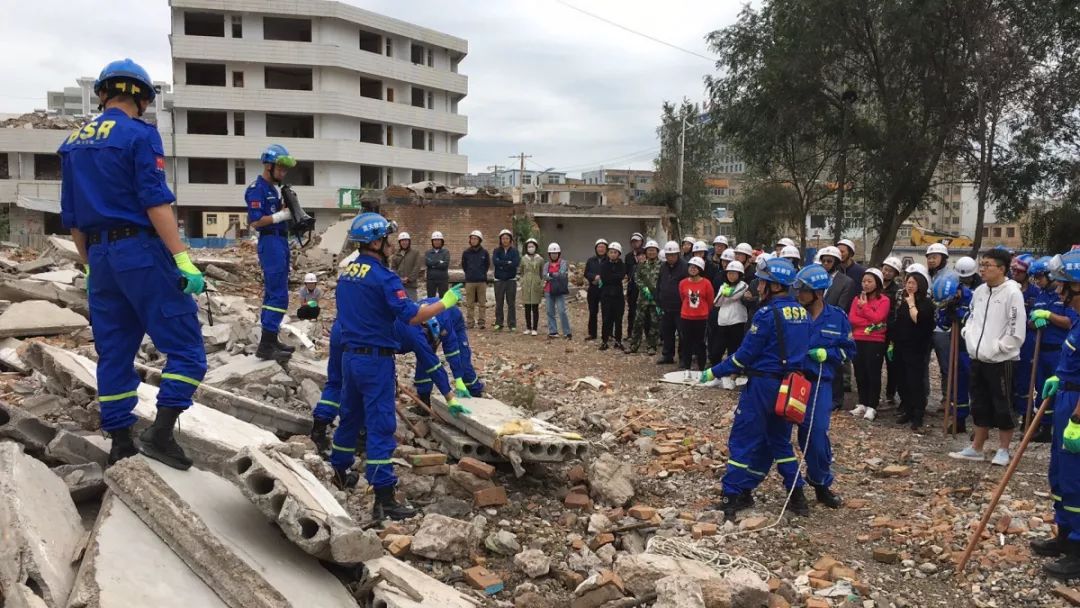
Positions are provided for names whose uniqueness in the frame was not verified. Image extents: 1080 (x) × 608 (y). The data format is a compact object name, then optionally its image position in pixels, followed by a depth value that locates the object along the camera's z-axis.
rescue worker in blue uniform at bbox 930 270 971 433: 7.70
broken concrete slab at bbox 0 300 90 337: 8.65
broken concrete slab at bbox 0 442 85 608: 2.85
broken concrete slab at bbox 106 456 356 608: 3.16
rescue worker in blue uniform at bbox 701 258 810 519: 5.62
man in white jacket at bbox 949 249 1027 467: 6.68
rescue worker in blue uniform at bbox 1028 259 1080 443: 6.81
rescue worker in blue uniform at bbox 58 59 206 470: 3.83
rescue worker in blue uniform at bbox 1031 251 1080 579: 4.66
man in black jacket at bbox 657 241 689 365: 10.91
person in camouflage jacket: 11.69
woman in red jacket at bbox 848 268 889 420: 8.38
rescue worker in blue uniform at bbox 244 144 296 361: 6.73
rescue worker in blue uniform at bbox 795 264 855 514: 5.86
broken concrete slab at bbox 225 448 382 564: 3.40
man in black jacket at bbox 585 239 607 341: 12.43
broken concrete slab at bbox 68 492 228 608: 2.81
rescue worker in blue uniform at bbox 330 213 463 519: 4.95
